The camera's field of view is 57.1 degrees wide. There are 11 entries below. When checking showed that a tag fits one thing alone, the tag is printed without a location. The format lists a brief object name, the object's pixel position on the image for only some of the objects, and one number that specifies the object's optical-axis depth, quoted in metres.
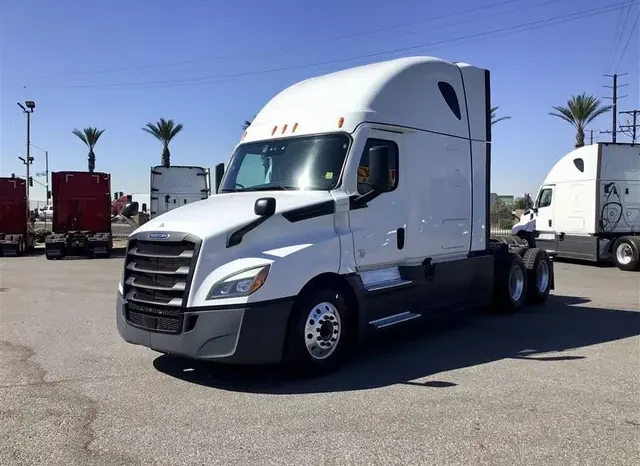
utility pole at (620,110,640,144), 55.58
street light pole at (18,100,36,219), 39.56
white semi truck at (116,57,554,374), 5.75
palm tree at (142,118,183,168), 45.06
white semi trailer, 23.53
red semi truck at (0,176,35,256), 24.00
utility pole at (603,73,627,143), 46.88
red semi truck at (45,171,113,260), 22.75
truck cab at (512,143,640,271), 18.17
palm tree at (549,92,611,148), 38.72
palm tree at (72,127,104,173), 49.56
